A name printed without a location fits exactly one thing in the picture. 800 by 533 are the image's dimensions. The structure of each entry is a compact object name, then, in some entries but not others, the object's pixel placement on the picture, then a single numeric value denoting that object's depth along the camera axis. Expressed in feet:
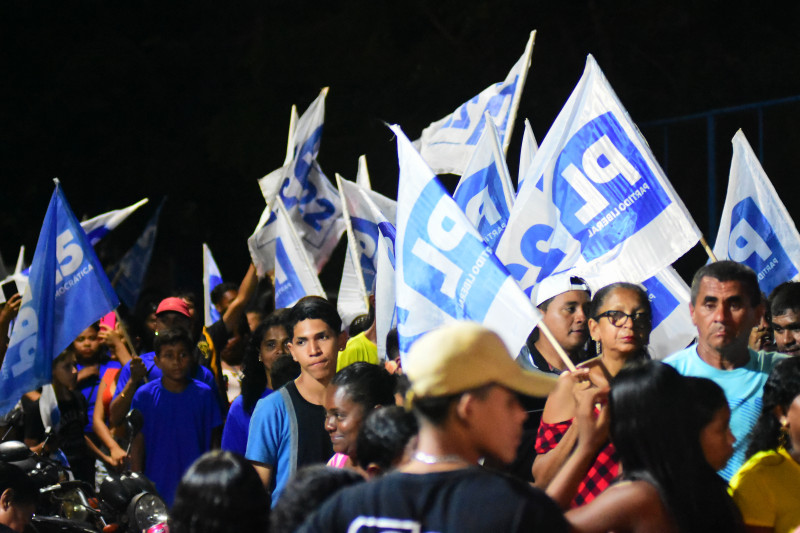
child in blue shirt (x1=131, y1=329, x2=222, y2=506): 43.96
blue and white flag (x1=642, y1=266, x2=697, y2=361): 36.40
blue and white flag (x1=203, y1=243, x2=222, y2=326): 69.05
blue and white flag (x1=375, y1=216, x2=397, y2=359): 40.60
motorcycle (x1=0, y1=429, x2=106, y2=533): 35.42
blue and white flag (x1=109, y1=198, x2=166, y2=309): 78.38
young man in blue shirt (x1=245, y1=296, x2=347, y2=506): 29.14
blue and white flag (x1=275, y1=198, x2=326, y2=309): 49.85
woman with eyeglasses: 23.07
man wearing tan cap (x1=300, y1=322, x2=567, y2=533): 14.99
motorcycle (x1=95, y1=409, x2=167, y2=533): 35.09
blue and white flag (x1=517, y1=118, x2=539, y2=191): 47.75
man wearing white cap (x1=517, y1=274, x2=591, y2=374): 35.40
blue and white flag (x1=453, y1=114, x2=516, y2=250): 42.52
